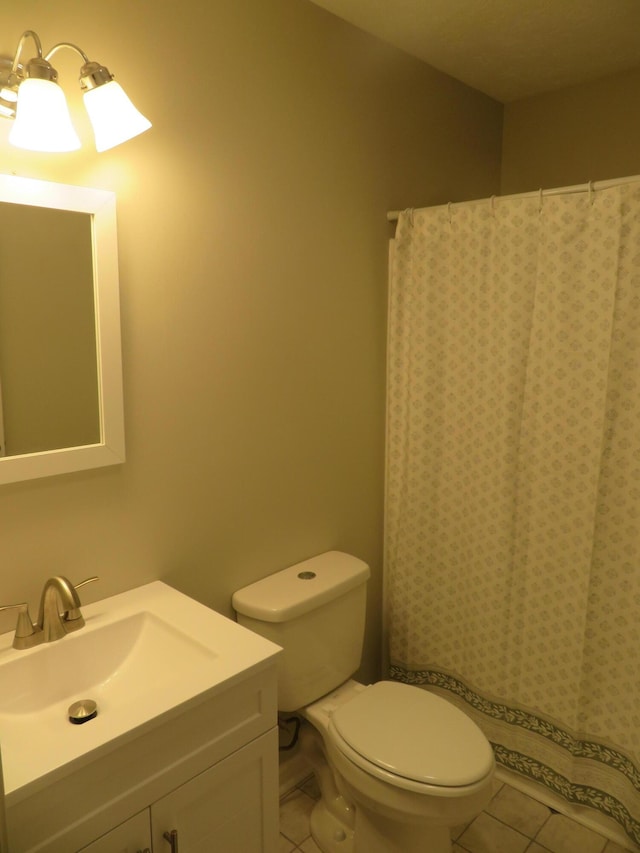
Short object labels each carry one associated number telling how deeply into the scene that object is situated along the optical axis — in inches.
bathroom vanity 38.8
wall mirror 49.9
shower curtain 67.9
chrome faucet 50.1
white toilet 57.9
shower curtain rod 64.3
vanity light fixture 44.8
